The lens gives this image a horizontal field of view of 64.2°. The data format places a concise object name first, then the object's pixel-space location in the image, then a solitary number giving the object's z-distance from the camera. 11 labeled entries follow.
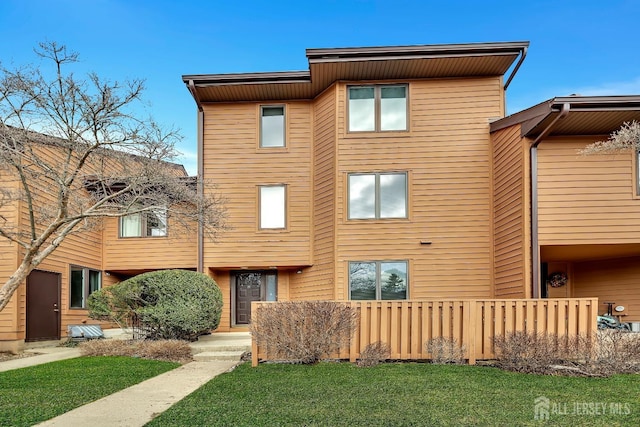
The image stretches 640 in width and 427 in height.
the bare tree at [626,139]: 8.02
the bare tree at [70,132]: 7.57
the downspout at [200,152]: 13.70
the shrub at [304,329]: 8.20
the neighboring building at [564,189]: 10.39
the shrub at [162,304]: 10.99
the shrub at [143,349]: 9.59
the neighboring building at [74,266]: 11.73
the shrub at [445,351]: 8.15
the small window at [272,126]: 14.20
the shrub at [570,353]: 7.21
